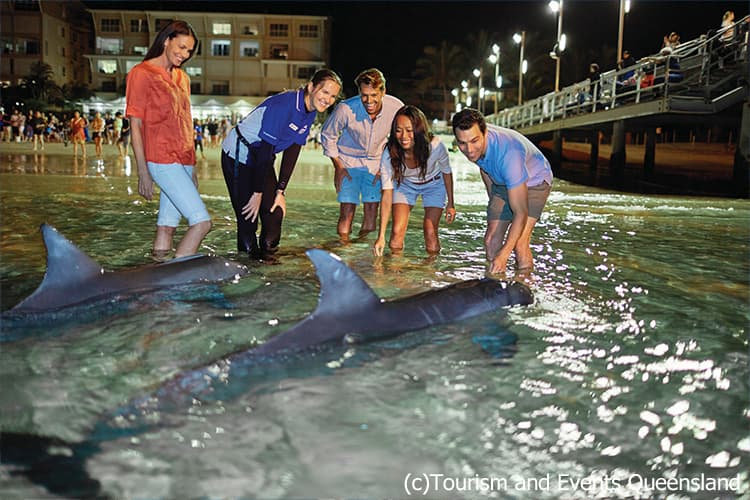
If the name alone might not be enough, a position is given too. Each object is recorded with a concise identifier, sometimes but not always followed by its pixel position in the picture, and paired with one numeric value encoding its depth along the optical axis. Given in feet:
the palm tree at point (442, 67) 295.07
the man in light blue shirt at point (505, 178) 18.13
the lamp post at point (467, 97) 247.66
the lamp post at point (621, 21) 91.09
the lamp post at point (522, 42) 147.43
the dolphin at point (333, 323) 11.00
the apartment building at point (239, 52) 246.27
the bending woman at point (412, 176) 22.04
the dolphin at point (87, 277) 14.70
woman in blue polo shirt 20.18
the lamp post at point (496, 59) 170.04
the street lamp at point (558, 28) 112.27
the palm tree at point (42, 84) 212.23
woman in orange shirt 18.42
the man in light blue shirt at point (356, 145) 26.02
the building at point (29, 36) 234.58
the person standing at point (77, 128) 86.53
